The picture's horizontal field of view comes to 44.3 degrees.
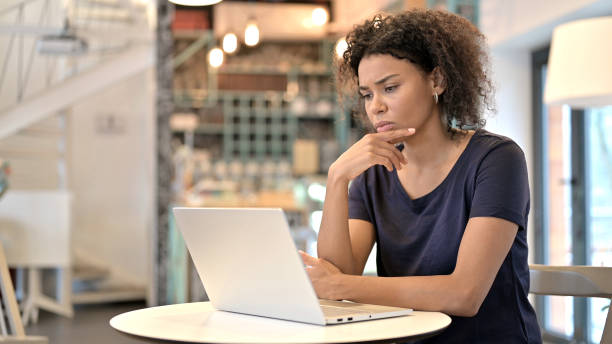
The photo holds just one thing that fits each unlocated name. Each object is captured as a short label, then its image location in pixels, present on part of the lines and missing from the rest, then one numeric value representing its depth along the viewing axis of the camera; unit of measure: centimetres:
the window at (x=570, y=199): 485
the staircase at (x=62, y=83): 718
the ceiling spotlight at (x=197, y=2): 367
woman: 155
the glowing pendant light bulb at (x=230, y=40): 734
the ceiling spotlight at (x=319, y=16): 795
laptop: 128
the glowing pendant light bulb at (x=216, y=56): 829
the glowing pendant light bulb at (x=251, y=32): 703
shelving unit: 1032
